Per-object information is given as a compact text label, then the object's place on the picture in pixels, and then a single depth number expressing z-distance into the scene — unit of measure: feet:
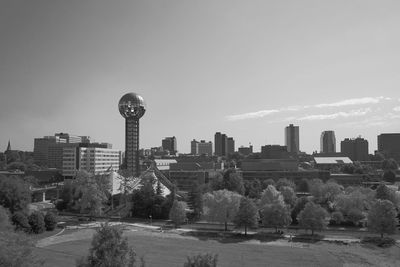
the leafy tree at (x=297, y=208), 234.58
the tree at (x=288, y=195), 274.77
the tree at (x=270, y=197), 226.58
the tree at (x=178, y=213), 231.30
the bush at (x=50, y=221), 209.36
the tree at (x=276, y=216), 207.10
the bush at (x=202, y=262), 67.33
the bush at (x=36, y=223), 200.16
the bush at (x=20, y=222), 193.06
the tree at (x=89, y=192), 252.62
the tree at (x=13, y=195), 220.64
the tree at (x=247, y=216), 204.13
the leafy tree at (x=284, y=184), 335.79
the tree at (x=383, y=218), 187.11
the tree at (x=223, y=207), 220.23
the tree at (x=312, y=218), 197.06
